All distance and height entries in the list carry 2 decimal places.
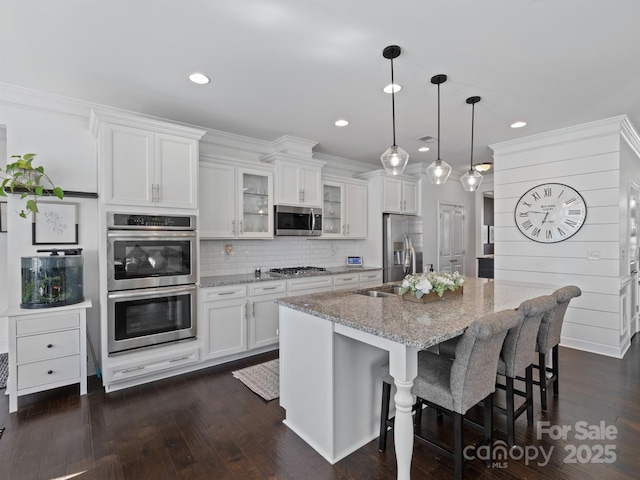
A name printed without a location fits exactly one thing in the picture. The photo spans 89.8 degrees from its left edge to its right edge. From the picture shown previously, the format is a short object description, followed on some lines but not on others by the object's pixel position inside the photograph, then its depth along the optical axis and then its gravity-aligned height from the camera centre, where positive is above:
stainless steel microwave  4.18 +0.24
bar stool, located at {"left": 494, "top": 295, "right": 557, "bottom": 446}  2.02 -0.72
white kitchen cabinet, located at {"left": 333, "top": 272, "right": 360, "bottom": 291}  4.46 -0.60
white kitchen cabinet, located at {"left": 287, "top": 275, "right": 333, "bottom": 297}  3.99 -0.60
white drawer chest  2.54 -0.91
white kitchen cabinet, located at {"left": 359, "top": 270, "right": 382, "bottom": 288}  4.82 -0.61
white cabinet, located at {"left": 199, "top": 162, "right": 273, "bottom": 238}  3.66 +0.45
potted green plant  2.73 +0.50
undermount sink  2.84 -0.49
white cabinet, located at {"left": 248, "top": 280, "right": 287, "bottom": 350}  3.67 -0.86
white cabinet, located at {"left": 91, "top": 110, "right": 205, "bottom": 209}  2.85 +0.74
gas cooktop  4.06 -0.44
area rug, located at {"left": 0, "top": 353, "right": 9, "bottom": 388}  2.95 -1.29
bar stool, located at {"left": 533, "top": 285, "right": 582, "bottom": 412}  2.44 -0.73
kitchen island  1.65 -0.74
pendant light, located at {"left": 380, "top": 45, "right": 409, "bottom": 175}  2.49 +0.62
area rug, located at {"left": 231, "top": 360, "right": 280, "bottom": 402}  2.87 -1.37
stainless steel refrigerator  5.09 -0.15
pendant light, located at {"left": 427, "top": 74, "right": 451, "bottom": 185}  2.83 +0.60
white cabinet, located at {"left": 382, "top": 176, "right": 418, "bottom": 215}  5.22 +0.72
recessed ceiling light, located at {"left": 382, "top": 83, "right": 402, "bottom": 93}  2.78 +1.33
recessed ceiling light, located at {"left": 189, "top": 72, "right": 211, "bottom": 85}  2.63 +1.34
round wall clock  3.87 +0.32
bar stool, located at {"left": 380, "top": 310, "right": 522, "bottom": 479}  1.64 -0.79
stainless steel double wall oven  2.88 -0.38
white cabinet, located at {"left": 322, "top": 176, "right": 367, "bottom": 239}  4.89 +0.46
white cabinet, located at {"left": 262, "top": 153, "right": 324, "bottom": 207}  4.19 +0.79
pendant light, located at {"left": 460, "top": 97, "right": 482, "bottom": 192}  3.15 +0.59
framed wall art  2.98 +0.15
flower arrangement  2.31 -0.34
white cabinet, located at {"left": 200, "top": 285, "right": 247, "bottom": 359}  3.37 -0.87
